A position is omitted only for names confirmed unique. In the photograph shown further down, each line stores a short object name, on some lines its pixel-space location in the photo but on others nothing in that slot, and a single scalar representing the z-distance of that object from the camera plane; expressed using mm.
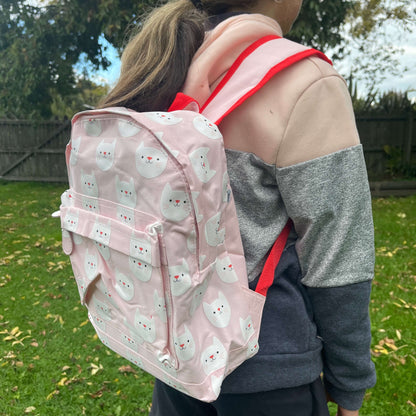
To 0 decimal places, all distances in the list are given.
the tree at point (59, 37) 6875
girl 910
